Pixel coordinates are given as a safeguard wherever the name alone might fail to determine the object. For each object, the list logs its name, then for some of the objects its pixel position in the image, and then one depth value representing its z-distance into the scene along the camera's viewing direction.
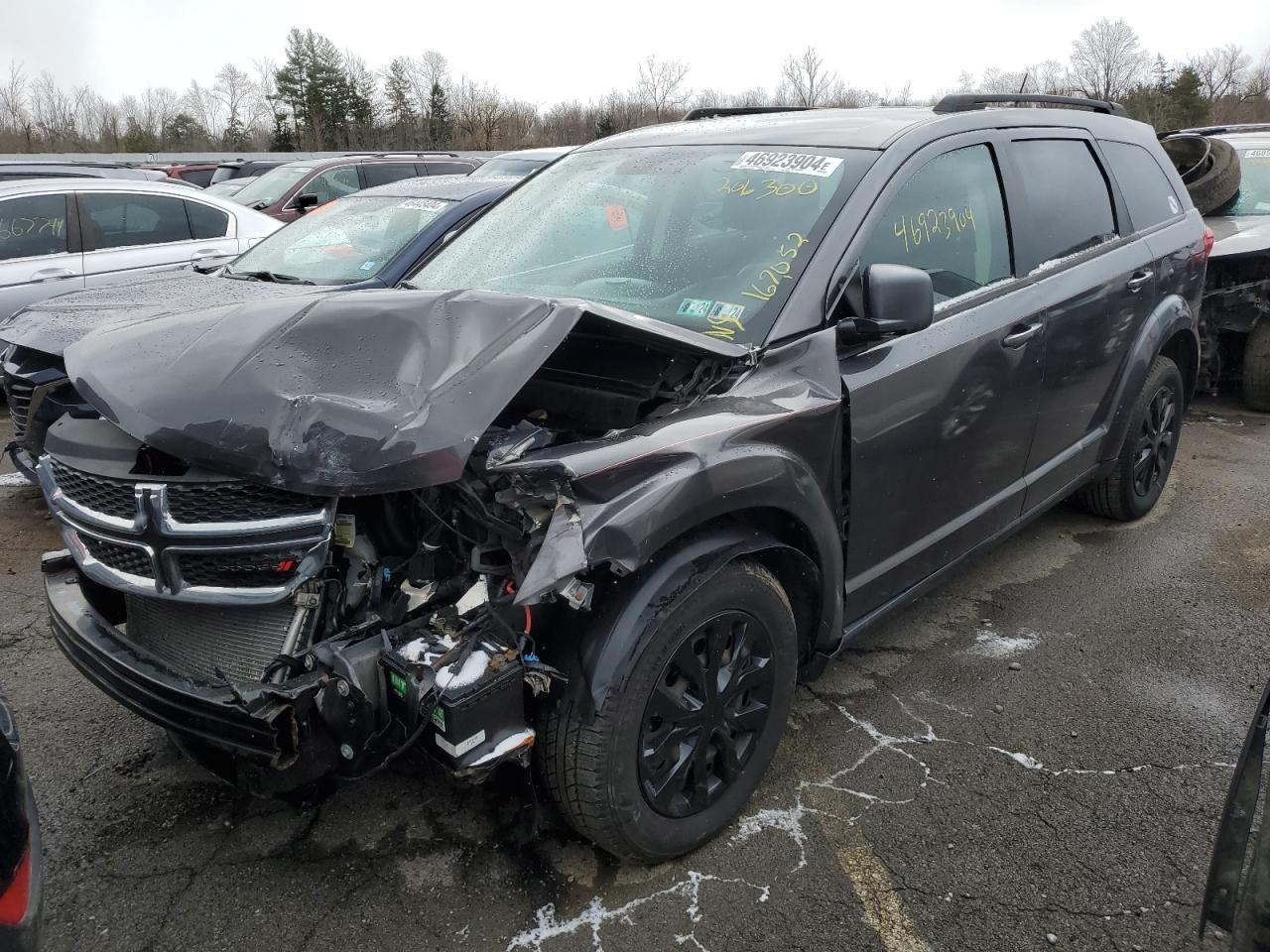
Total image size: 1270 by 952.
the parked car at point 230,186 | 13.30
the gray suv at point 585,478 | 2.08
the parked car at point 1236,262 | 6.66
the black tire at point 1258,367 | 6.96
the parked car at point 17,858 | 1.60
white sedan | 6.97
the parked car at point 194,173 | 19.41
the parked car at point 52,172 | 9.28
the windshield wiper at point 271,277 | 5.43
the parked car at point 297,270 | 4.17
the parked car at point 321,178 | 11.56
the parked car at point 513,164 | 11.15
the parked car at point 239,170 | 17.89
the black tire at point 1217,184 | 7.29
